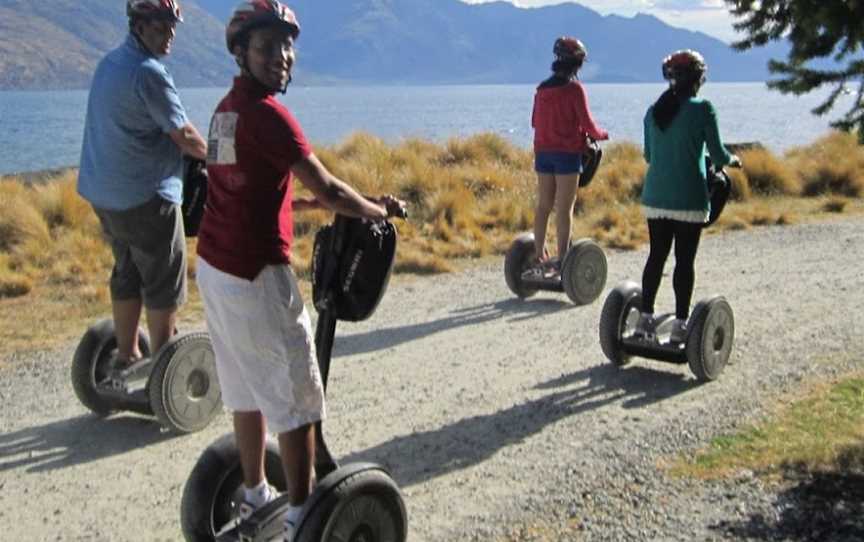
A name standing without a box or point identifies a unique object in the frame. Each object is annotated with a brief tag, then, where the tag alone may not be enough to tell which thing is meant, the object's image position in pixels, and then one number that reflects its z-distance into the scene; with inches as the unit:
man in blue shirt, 223.3
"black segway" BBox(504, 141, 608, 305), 372.8
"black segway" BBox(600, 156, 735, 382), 279.9
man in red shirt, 148.0
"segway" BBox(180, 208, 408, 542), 156.5
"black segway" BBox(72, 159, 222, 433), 237.1
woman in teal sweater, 272.8
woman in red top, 362.9
